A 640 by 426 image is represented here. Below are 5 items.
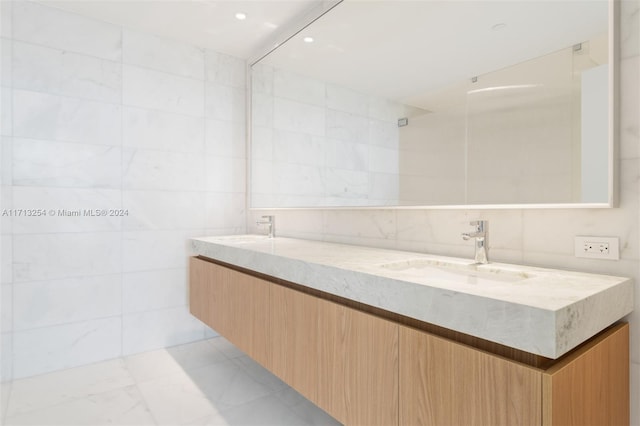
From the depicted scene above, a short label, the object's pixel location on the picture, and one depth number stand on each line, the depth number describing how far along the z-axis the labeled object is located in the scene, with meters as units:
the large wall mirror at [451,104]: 1.24
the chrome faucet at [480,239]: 1.46
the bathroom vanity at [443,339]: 0.84
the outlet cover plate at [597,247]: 1.20
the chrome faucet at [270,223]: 2.75
